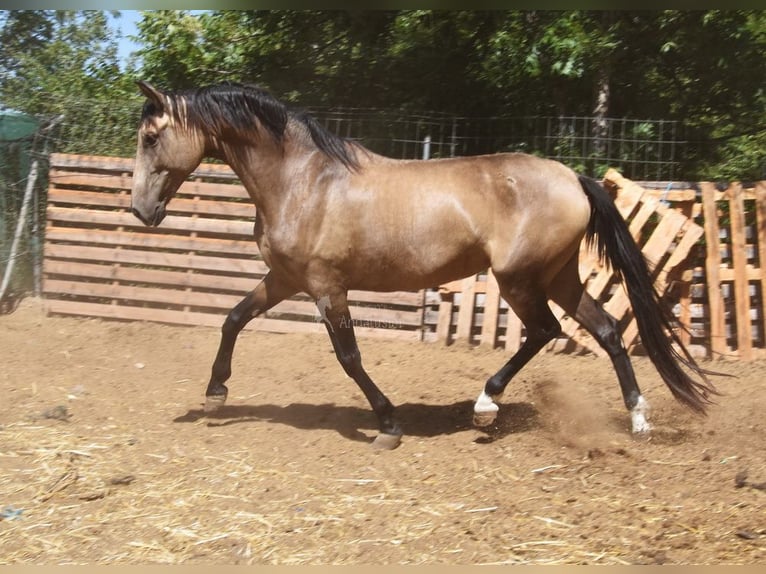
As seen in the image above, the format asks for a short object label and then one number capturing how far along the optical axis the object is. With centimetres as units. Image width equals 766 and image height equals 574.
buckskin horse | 484
